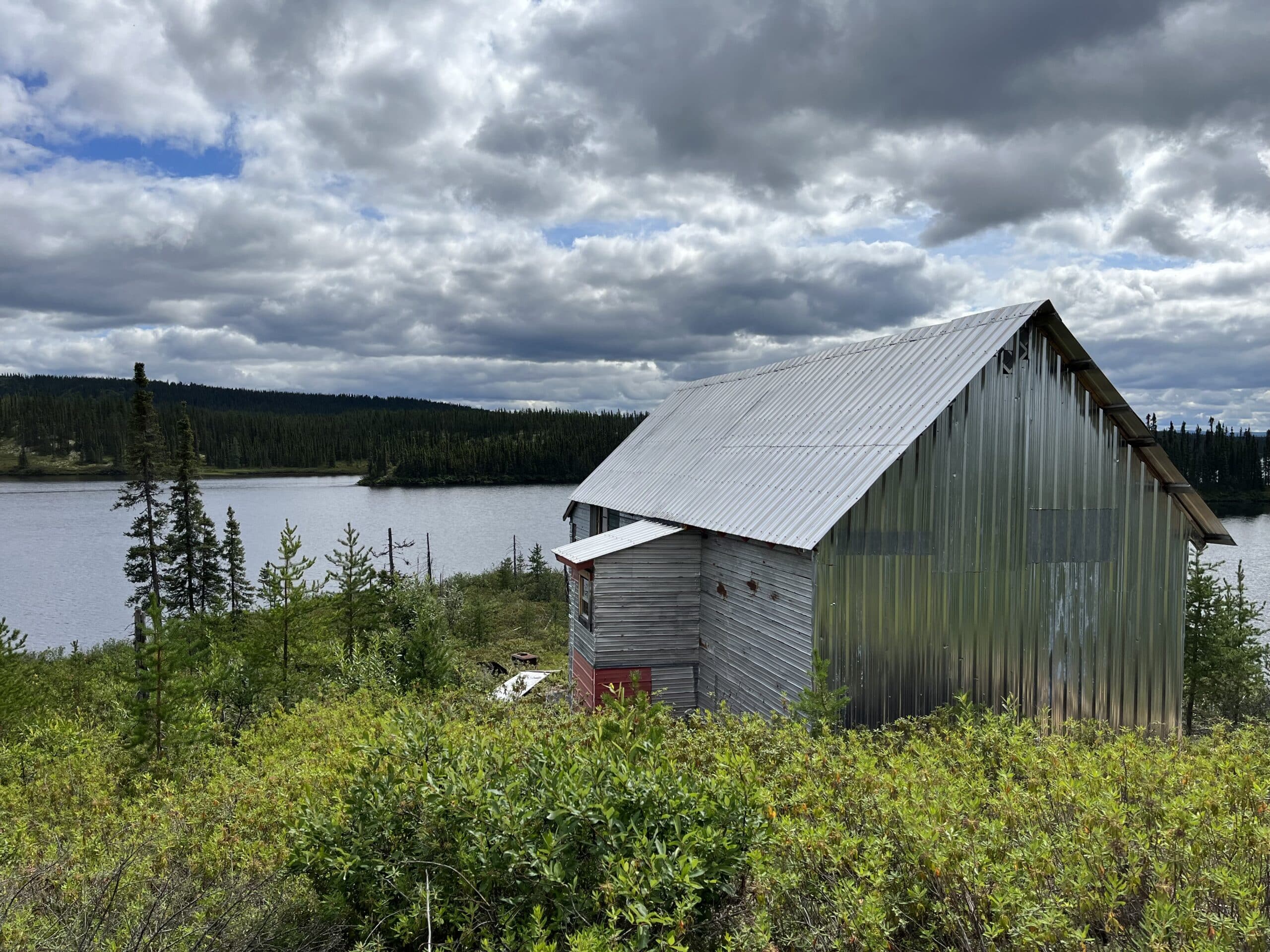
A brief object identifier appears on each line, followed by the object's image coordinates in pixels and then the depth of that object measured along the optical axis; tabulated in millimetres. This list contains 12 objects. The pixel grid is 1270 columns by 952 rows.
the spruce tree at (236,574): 35406
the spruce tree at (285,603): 20078
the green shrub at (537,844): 5230
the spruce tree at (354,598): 24938
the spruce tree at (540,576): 46250
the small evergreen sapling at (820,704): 11578
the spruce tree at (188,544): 34969
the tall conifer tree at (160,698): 14586
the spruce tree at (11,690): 18359
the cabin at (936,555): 14125
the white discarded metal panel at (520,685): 23062
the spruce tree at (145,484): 32719
